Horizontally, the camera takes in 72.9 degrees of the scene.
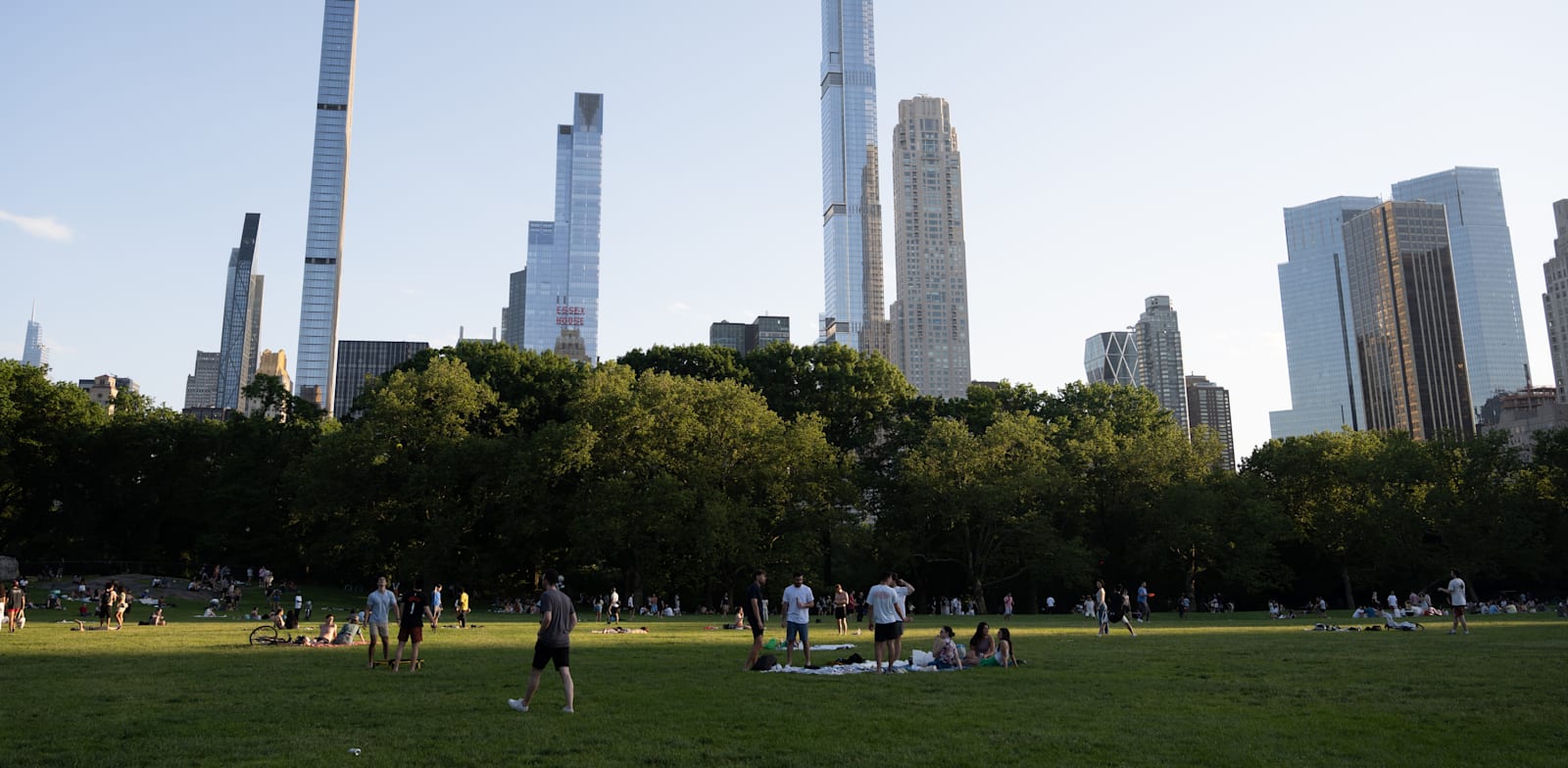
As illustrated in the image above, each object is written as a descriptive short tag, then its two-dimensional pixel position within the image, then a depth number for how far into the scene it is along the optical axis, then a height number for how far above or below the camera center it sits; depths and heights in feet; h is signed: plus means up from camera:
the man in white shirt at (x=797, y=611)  64.75 -1.61
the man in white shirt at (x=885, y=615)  60.64 -1.76
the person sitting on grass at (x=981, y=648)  65.18 -3.97
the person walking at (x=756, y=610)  60.95 -1.43
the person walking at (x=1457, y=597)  94.07 -1.68
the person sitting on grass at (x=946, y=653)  63.82 -4.17
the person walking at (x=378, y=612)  62.64 -1.33
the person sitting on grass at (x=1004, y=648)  64.64 -3.97
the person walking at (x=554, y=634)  44.09 -1.90
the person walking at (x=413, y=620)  60.03 -1.73
